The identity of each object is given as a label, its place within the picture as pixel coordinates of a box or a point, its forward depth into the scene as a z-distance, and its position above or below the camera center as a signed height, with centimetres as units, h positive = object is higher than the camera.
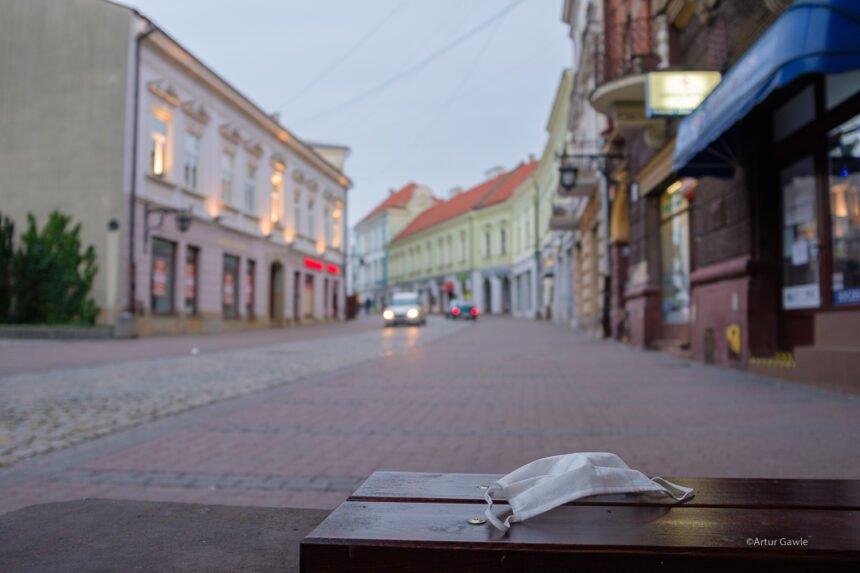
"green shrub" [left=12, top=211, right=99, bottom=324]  2012 +119
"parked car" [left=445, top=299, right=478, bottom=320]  4434 +101
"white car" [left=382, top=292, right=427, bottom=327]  3394 +65
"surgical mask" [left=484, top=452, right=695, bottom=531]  140 -33
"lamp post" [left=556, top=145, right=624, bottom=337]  1800 +358
